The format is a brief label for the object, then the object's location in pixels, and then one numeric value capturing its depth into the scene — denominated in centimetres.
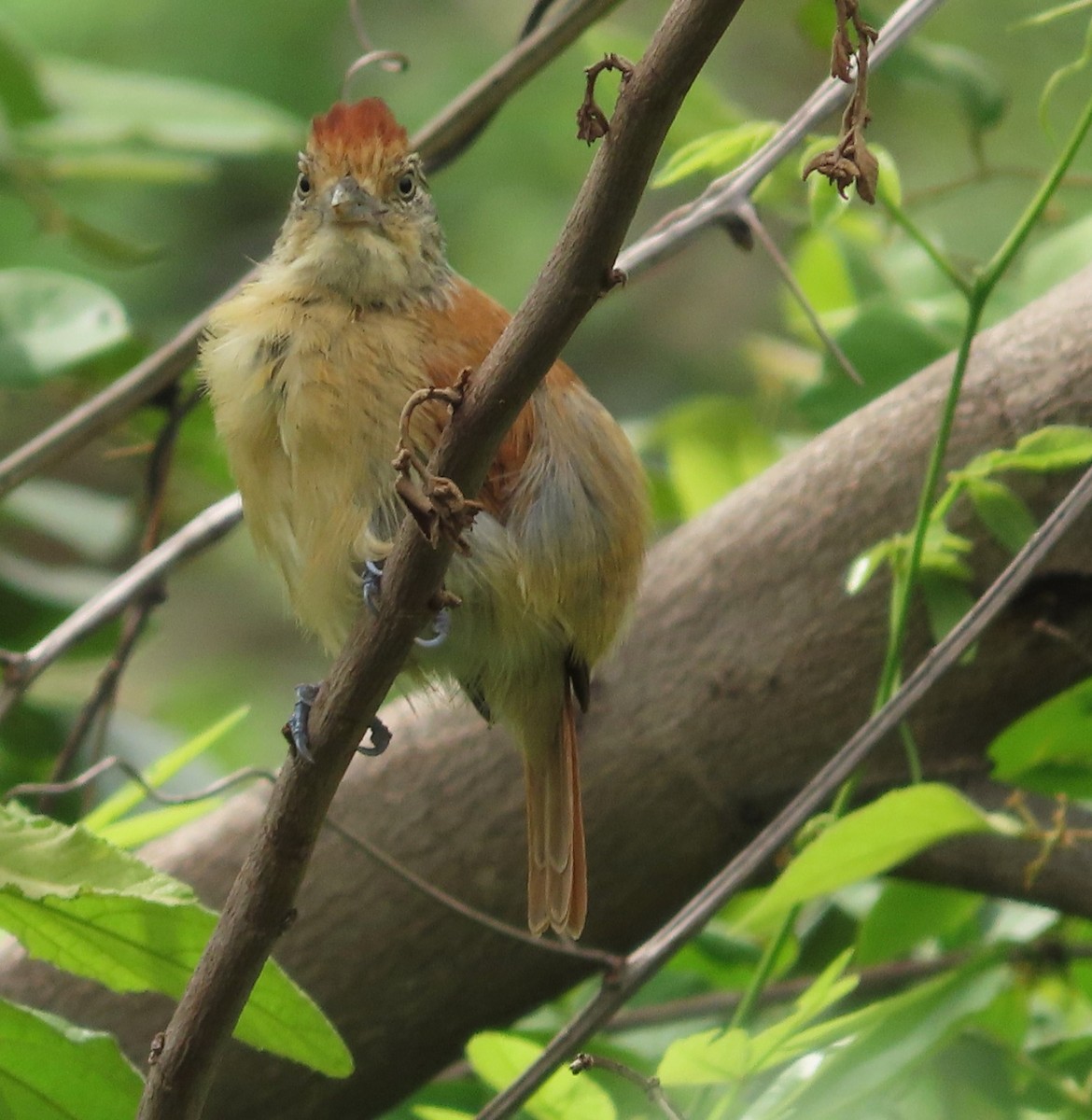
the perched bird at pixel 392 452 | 432
